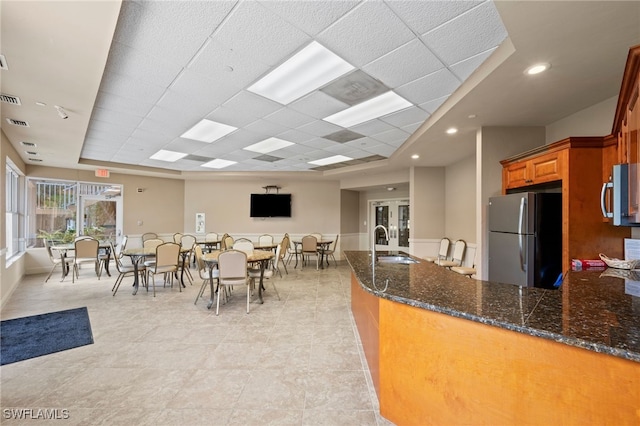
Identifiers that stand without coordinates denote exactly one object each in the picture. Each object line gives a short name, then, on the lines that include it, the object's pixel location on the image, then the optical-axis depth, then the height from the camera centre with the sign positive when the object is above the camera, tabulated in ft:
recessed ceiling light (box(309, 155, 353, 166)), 20.90 +4.36
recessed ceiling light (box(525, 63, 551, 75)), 7.27 +4.00
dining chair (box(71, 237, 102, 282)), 18.67 -2.66
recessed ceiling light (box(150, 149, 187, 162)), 19.32 +4.34
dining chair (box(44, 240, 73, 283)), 19.70 -3.40
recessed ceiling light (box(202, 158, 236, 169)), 22.04 +4.25
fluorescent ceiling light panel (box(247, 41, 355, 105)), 8.03 +4.63
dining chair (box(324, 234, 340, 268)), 26.25 -3.68
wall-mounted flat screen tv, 29.32 +0.84
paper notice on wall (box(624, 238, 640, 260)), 7.88 -0.99
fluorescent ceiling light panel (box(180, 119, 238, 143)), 13.69 +4.46
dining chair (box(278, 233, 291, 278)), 19.61 -2.50
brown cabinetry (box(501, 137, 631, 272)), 8.22 +0.42
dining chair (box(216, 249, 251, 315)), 13.04 -2.64
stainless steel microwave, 5.53 +0.45
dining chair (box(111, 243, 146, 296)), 16.43 -3.71
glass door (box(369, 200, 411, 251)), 28.91 -0.73
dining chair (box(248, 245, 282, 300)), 14.87 -3.35
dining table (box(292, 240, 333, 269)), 24.92 -3.10
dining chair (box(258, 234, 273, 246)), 23.67 -2.25
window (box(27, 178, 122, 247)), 21.58 +0.32
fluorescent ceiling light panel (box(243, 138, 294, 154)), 16.60 +4.40
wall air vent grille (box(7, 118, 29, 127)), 11.82 +4.03
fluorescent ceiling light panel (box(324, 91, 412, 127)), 10.81 +4.56
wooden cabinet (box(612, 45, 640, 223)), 5.20 +2.01
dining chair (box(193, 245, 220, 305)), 14.40 -3.12
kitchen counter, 3.39 -2.09
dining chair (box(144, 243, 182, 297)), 16.01 -2.75
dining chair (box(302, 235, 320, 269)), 24.67 -2.83
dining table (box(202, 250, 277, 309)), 13.80 -2.45
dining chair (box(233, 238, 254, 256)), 18.45 -2.24
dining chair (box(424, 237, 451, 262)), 20.44 -2.70
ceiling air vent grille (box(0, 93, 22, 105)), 9.39 +4.02
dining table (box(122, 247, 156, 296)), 16.28 -2.48
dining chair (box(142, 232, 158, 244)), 25.61 -2.08
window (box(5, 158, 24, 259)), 17.39 -0.07
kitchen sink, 9.84 -1.71
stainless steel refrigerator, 9.02 -0.84
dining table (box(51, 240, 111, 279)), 19.52 -2.79
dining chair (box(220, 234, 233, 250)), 21.59 -2.34
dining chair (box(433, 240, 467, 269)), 17.59 -2.76
